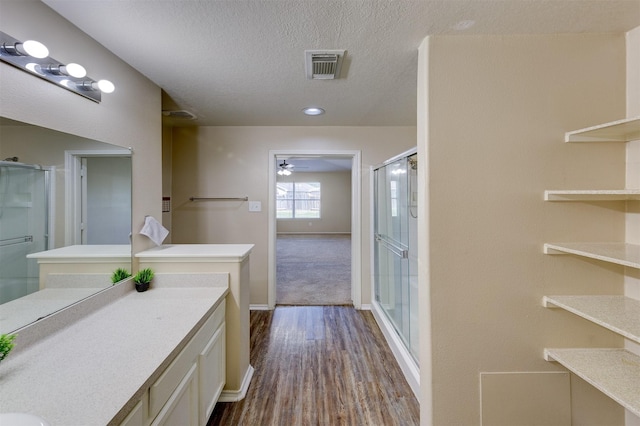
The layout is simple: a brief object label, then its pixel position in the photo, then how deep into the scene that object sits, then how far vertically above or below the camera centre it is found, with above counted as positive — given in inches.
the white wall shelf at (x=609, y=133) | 46.8 +14.6
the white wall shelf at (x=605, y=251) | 43.0 -7.1
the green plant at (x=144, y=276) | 65.0 -15.4
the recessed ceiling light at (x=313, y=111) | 98.5 +37.0
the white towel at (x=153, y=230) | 70.7 -4.9
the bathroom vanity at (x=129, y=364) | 31.0 -21.0
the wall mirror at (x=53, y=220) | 40.3 -1.4
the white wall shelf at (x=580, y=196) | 49.9 +2.8
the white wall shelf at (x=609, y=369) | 41.9 -27.9
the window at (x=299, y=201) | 390.6 +14.8
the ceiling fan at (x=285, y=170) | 258.6 +41.6
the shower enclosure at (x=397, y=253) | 86.1 -15.7
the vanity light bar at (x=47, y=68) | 41.0 +24.5
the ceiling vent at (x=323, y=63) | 61.8 +35.5
